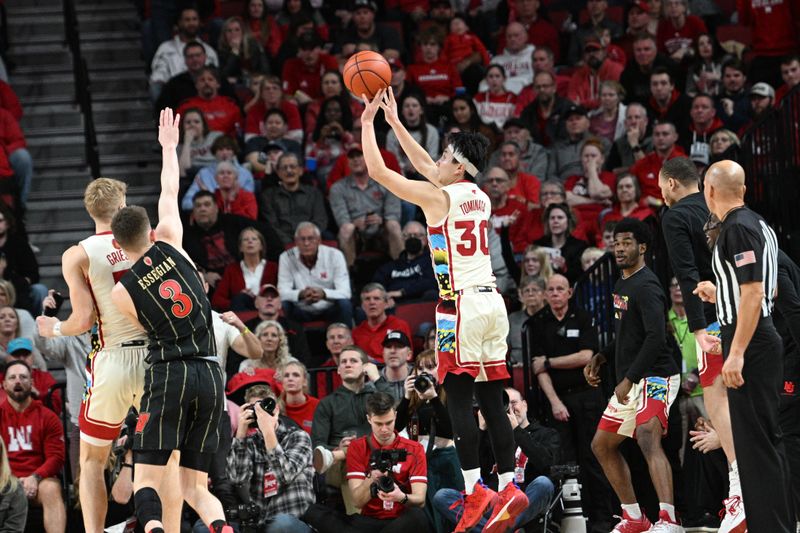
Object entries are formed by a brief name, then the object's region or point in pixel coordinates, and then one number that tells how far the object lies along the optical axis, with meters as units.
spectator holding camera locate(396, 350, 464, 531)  16.87
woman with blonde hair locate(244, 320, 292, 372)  18.65
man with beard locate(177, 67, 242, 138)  25.37
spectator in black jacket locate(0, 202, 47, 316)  20.74
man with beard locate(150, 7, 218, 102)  26.48
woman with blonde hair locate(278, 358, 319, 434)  17.99
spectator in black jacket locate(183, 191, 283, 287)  21.68
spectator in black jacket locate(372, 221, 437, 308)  21.50
